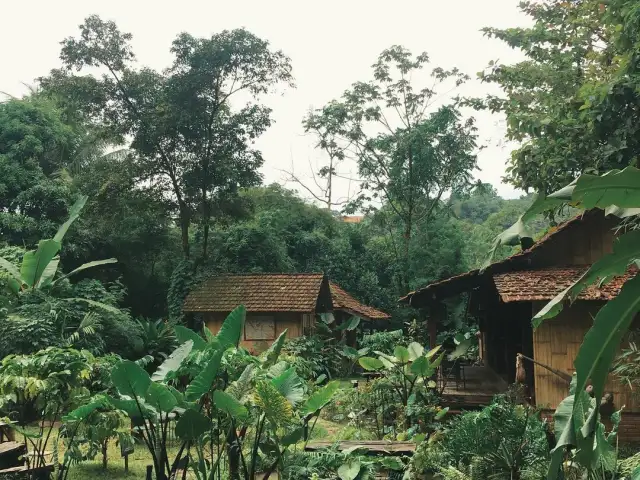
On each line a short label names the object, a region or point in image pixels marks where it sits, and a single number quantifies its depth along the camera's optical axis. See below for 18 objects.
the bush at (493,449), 6.15
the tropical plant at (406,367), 9.08
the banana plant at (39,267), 11.12
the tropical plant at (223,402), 5.54
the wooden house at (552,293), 9.26
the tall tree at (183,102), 19.36
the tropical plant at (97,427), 5.98
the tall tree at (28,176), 17.47
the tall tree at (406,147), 25.30
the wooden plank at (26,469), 6.22
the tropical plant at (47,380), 5.88
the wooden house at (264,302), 17.28
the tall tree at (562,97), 9.84
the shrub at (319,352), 15.80
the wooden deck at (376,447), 7.02
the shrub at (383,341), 18.06
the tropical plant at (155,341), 15.72
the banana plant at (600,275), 2.75
